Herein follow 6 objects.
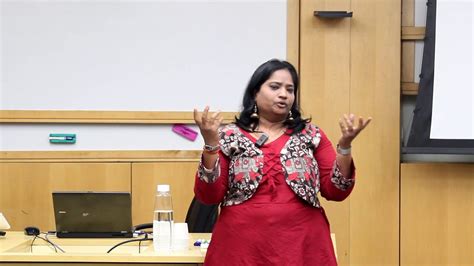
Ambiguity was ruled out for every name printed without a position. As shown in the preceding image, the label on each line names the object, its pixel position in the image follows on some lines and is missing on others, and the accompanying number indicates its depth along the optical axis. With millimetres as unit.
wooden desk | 4267
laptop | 4962
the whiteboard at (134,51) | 8115
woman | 3811
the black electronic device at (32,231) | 5271
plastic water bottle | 4513
